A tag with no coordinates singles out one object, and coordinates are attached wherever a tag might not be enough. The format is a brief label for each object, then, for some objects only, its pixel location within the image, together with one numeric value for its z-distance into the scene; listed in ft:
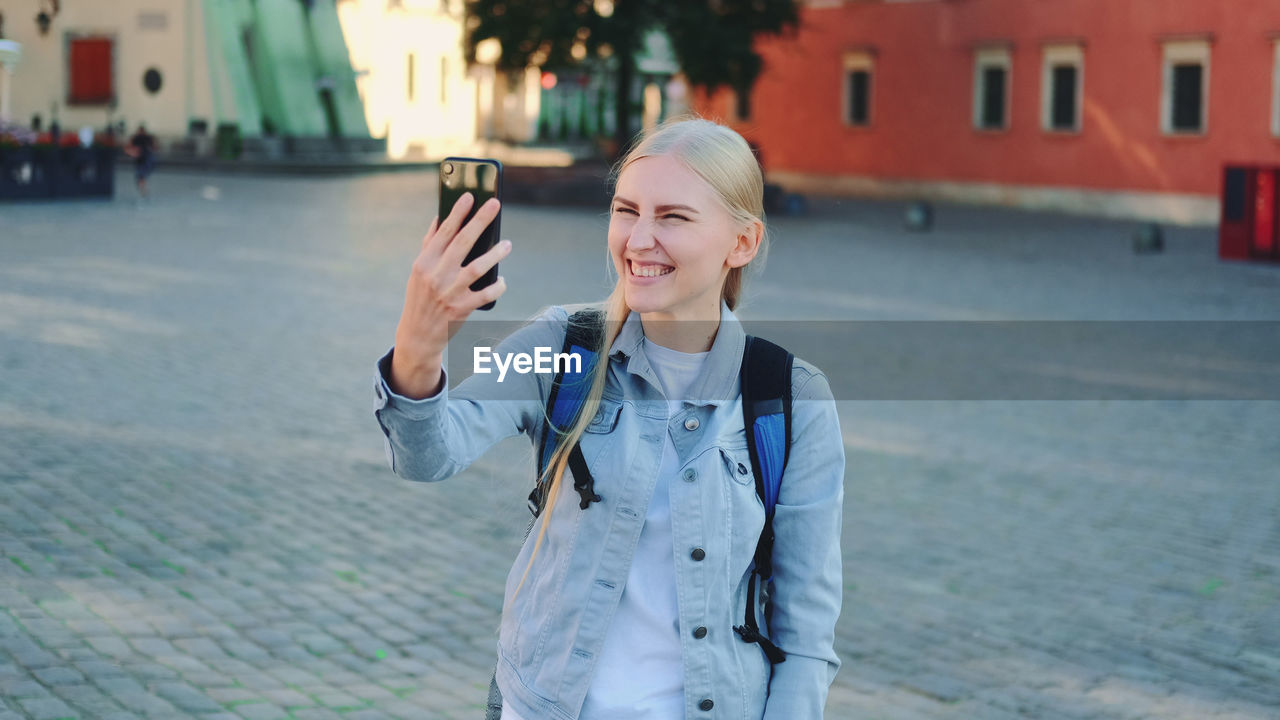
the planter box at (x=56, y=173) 92.89
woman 7.92
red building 102.83
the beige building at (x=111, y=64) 151.74
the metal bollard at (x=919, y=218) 96.63
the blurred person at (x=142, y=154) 98.53
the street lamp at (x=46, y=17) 150.76
